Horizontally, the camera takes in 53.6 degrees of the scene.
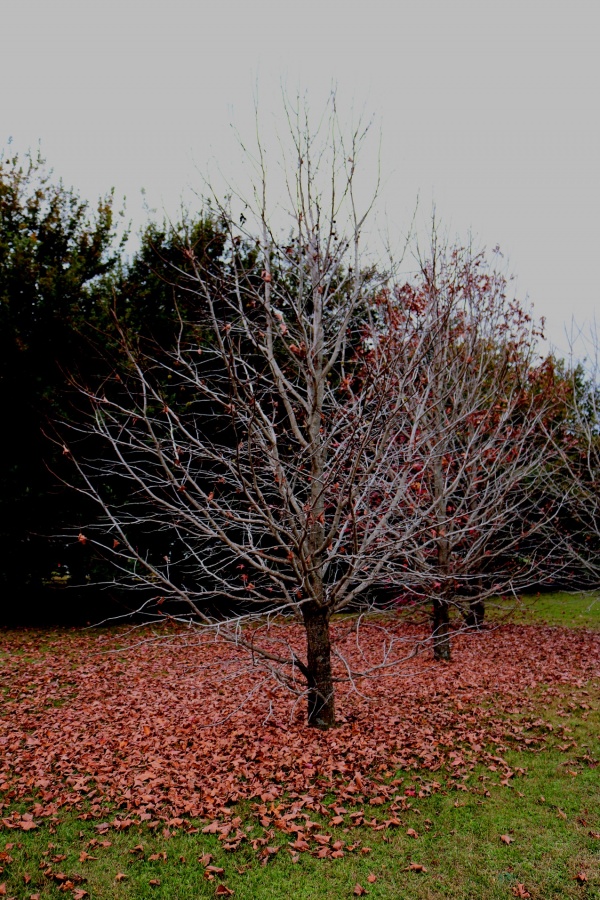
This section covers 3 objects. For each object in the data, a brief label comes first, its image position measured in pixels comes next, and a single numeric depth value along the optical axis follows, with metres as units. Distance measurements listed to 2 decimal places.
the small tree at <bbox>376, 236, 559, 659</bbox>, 8.38
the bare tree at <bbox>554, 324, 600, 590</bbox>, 11.11
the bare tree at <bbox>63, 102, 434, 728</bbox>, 5.20
